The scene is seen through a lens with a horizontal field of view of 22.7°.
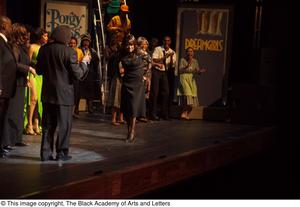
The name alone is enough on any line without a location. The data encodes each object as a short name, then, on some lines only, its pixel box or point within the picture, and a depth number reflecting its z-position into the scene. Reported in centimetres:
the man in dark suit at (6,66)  877
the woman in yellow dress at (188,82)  1457
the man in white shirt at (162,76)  1401
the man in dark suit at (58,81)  856
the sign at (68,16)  1423
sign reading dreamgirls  1480
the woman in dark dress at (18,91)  920
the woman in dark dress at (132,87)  1077
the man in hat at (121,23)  1414
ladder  1406
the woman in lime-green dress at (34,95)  1062
